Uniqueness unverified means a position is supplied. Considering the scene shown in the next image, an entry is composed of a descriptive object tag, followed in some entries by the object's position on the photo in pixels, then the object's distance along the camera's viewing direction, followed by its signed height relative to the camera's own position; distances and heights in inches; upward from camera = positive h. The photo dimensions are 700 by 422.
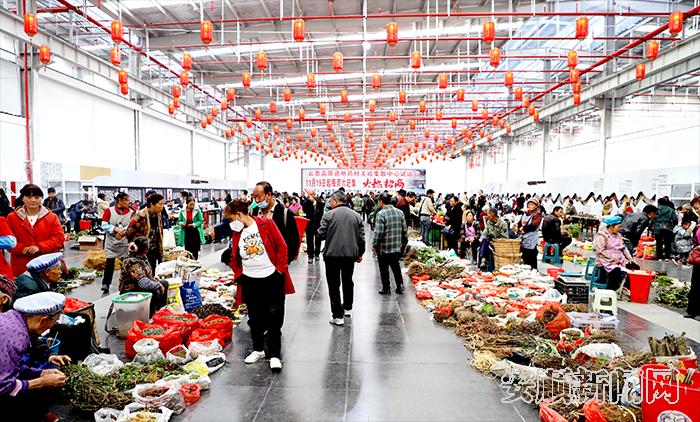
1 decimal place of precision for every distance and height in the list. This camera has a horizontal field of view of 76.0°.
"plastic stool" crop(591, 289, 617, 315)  225.3 -56.4
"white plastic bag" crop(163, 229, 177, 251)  366.0 -45.3
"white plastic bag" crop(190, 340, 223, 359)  164.6 -60.2
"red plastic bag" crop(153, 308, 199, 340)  175.0 -54.6
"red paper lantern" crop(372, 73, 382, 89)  448.5 +107.1
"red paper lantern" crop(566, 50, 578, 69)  370.9 +109.1
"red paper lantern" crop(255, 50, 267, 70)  380.2 +108.4
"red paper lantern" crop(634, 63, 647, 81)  406.9 +109.7
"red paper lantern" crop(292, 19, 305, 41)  317.1 +111.7
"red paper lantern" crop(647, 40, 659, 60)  361.4 +114.6
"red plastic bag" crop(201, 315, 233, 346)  182.5 -57.6
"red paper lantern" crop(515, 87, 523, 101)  492.4 +105.8
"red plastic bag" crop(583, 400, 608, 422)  115.9 -58.4
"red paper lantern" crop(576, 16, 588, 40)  311.4 +114.5
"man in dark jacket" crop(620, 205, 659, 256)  426.3 -33.2
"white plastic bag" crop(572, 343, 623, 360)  159.2 -58.0
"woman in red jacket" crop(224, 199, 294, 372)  155.8 -29.5
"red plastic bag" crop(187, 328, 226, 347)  174.2 -59.3
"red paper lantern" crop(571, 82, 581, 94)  435.7 +101.3
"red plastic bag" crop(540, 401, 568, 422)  118.1 -60.7
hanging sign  1327.5 +24.7
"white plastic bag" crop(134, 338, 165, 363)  156.9 -58.3
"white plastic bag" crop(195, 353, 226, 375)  155.7 -62.3
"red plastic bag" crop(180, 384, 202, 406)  133.4 -62.4
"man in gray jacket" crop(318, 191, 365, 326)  210.1 -27.9
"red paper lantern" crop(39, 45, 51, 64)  369.4 +108.1
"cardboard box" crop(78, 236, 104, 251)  466.0 -60.8
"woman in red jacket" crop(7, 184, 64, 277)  179.5 -19.1
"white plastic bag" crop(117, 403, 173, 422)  118.7 -61.7
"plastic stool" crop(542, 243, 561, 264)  406.3 -58.7
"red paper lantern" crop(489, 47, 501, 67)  381.4 +113.4
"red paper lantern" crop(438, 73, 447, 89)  448.9 +107.9
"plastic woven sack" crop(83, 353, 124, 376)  144.2 -59.1
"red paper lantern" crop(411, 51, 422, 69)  375.0 +107.5
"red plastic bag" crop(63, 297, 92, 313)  164.1 -45.6
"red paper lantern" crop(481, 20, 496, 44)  311.9 +110.5
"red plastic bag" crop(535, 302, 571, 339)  193.8 -57.1
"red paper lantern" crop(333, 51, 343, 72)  362.6 +102.0
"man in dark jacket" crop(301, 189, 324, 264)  413.7 -32.6
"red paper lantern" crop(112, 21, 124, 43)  333.1 +115.4
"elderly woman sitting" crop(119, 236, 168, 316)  195.5 -40.0
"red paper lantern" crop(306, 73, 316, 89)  439.2 +104.4
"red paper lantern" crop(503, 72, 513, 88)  431.2 +106.2
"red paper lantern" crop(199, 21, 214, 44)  314.5 +109.2
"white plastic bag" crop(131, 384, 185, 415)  124.9 -60.3
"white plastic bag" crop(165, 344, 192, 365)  157.5 -60.9
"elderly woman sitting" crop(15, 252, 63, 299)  136.5 -29.3
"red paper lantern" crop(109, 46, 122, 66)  366.3 +106.6
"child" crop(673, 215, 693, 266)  395.2 -40.7
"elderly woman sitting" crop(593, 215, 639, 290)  255.8 -35.5
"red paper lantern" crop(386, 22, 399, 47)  325.1 +113.5
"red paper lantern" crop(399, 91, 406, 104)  526.3 +107.2
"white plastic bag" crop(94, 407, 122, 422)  118.4 -61.7
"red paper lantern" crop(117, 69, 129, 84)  451.8 +108.9
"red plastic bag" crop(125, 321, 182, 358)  164.4 -56.5
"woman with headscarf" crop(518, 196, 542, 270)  322.3 -32.8
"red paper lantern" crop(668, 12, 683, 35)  291.0 +110.1
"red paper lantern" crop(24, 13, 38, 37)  299.1 +107.4
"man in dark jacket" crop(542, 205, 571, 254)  364.2 -33.6
